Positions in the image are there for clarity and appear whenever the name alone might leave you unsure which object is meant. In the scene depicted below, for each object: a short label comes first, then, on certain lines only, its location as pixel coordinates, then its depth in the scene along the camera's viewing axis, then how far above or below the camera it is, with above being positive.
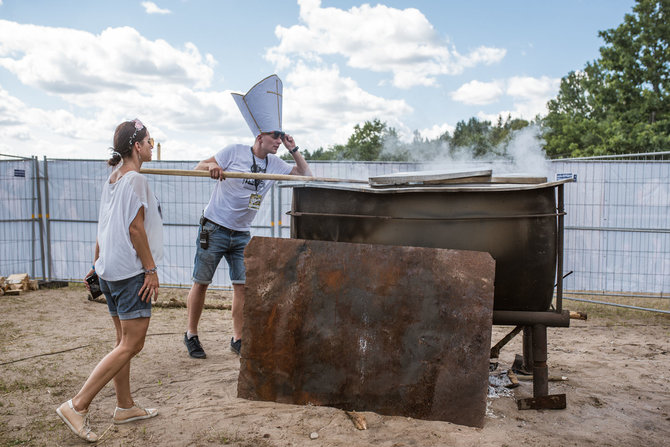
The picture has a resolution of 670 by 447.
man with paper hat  4.36 -0.01
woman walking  2.87 -0.36
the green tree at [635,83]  23.02 +5.63
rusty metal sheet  3.07 -0.87
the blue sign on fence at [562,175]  7.56 +0.32
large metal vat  3.23 -0.18
